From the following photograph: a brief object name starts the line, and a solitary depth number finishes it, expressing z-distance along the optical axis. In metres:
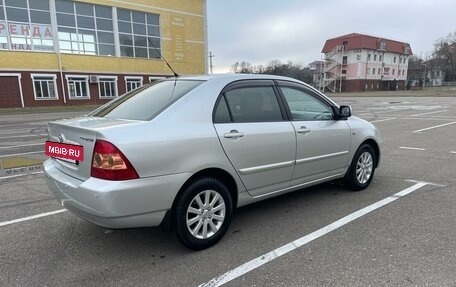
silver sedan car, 2.90
